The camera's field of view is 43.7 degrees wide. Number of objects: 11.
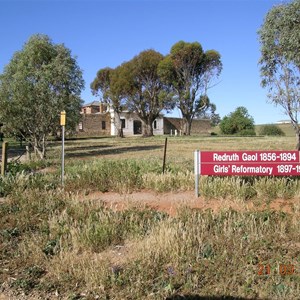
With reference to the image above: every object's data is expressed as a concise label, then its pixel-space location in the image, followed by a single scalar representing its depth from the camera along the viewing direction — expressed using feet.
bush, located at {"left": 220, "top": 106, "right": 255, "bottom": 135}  240.53
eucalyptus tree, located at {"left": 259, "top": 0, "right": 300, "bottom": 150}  56.49
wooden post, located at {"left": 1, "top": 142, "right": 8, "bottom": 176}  35.45
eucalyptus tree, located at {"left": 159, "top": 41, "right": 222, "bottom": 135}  180.55
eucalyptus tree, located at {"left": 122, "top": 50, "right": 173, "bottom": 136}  185.78
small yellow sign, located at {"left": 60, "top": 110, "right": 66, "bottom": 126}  32.53
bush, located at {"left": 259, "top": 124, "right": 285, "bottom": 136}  217.15
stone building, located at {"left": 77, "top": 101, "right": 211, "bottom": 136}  225.15
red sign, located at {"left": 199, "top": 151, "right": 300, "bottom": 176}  25.76
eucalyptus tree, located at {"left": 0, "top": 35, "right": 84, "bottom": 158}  64.95
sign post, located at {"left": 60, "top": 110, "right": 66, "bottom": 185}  32.53
